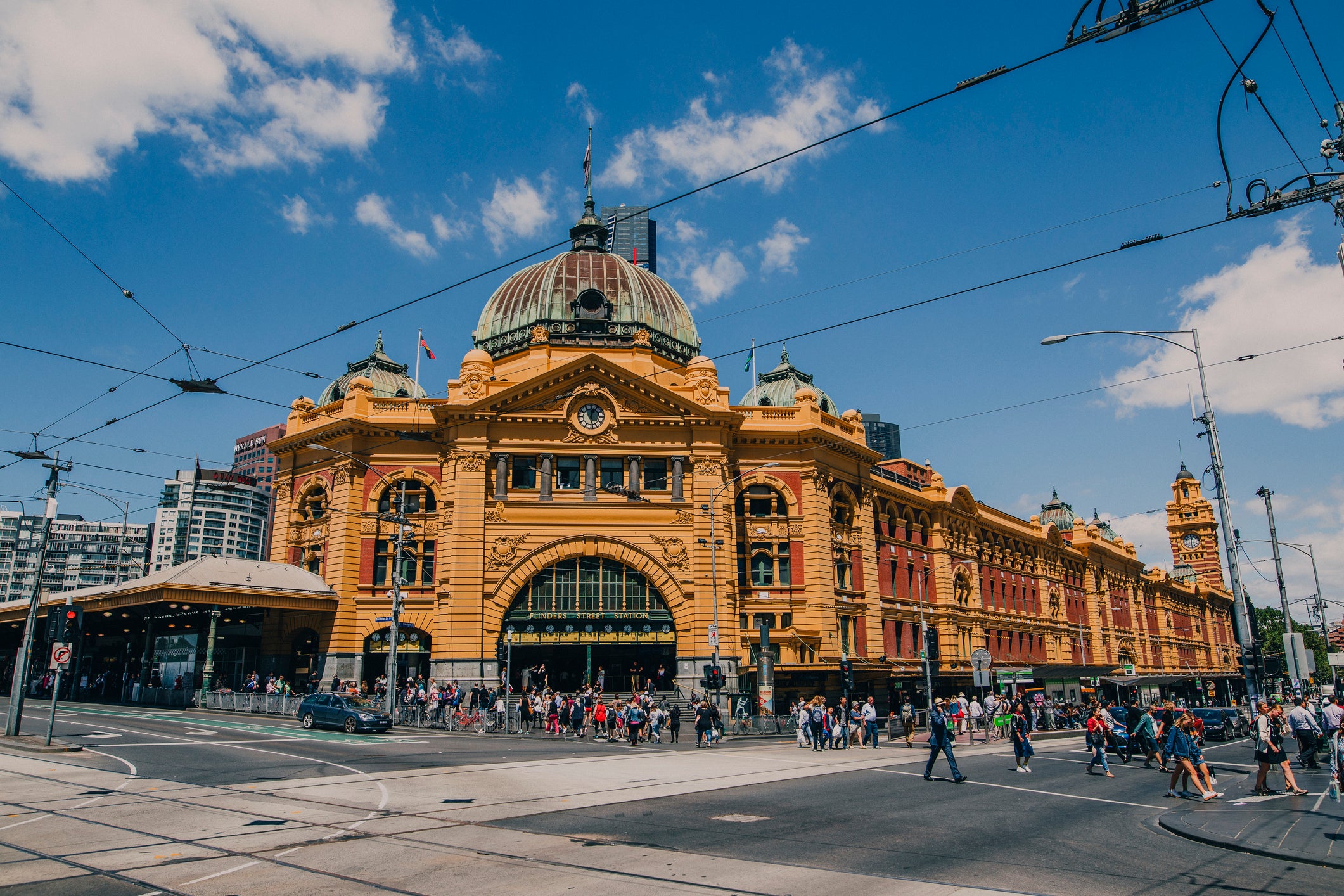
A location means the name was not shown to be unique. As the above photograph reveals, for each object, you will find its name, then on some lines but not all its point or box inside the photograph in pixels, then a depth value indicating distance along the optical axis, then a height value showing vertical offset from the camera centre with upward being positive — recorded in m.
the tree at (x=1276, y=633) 142.12 +5.76
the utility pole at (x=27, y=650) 26.05 +0.72
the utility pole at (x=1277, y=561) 27.25 +3.81
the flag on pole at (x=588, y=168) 57.75 +30.81
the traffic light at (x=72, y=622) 26.16 +1.49
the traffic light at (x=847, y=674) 38.91 -0.14
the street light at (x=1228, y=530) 22.00 +3.23
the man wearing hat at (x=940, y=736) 20.38 -1.43
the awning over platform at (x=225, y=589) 41.03 +3.88
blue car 31.25 -1.33
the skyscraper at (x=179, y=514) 164.38 +29.80
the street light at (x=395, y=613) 35.84 +2.37
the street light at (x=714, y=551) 41.72 +5.57
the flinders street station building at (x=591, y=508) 44.88 +8.32
